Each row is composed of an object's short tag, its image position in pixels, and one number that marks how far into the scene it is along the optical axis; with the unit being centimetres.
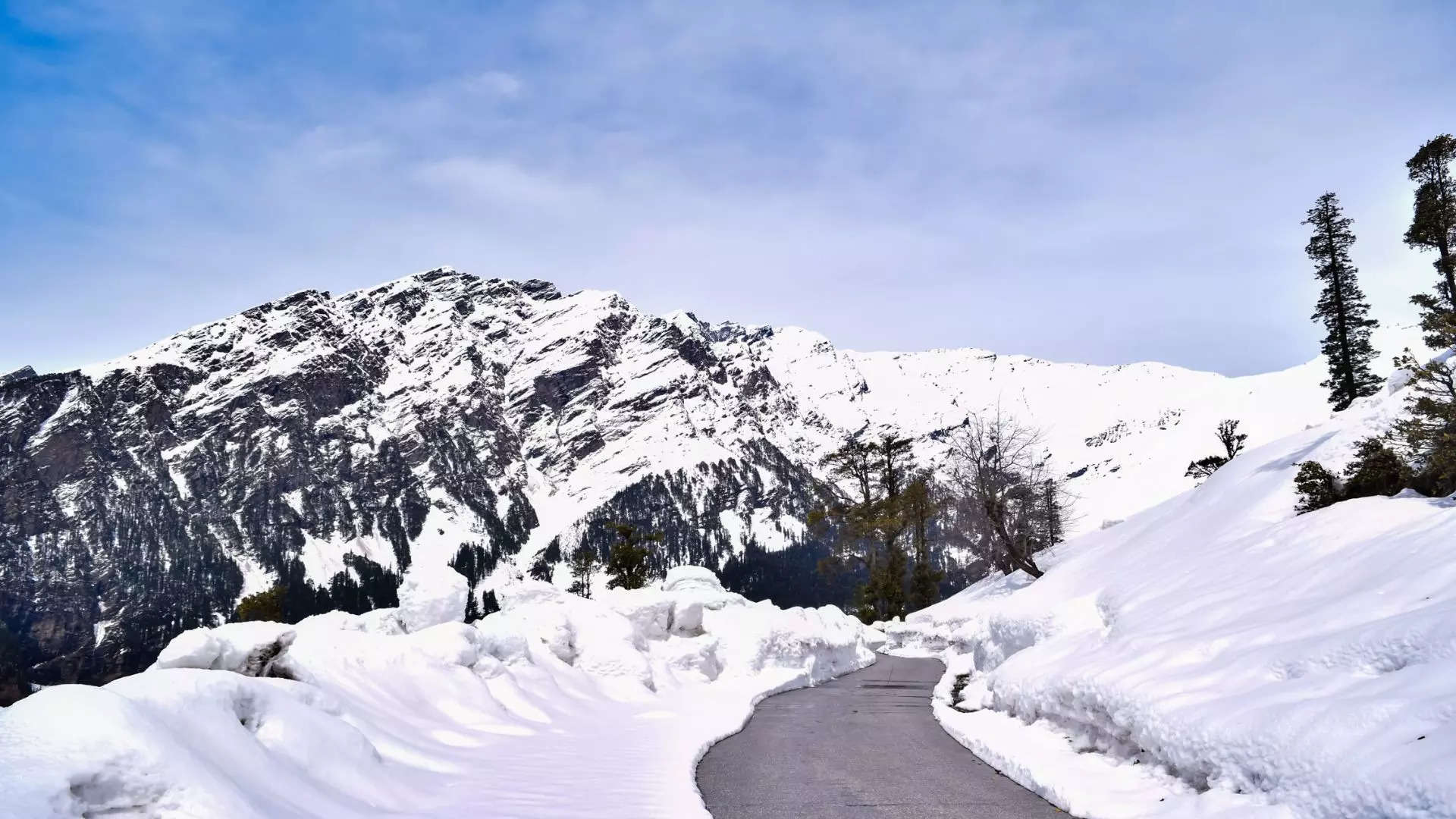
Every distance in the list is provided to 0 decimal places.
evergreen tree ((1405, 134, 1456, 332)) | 3822
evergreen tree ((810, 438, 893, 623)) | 5359
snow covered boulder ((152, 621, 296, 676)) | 1169
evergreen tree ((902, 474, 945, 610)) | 5372
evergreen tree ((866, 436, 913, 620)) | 5241
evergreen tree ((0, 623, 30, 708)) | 12262
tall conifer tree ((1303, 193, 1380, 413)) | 5594
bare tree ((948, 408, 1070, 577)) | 4109
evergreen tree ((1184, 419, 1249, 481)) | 6431
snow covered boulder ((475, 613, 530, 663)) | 1708
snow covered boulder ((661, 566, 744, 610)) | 3706
